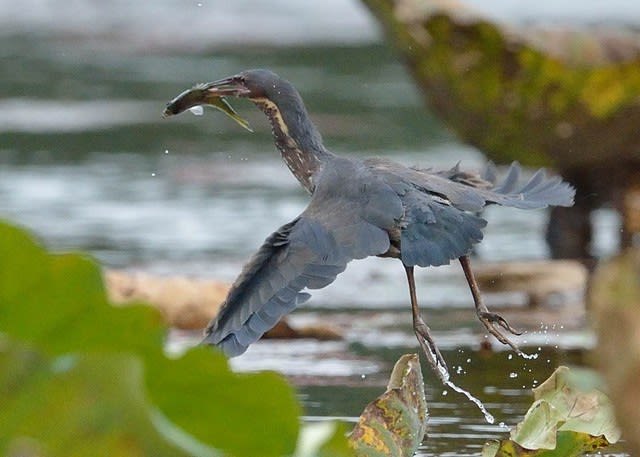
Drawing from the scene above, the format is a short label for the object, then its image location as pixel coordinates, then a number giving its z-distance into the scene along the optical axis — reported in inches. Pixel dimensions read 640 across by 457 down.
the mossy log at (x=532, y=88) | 703.7
